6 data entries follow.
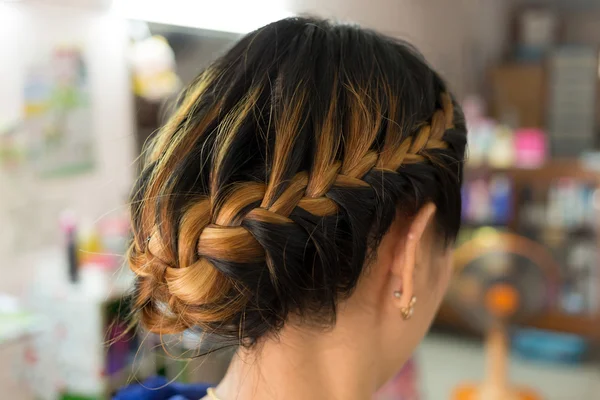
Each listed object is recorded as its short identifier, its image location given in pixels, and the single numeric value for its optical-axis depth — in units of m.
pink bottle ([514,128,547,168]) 2.63
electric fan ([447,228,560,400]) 2.05
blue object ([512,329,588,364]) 2.57
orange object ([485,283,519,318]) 2.06
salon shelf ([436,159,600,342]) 2.49
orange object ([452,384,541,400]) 2.15
